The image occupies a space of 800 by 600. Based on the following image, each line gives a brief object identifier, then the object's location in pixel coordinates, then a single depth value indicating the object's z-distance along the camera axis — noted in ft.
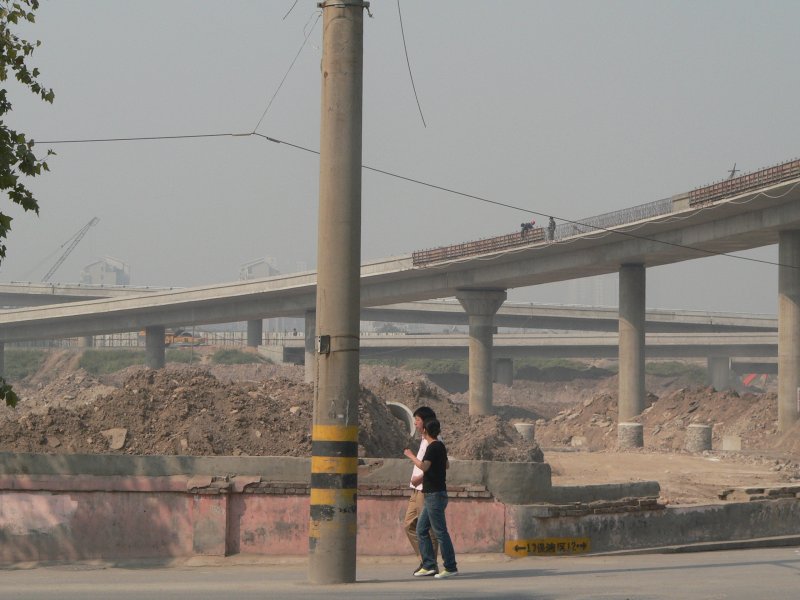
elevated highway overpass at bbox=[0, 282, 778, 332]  357.20
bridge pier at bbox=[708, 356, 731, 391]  386.32
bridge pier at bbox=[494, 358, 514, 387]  391.04
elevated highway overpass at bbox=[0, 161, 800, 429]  147.43
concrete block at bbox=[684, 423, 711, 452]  139.03
